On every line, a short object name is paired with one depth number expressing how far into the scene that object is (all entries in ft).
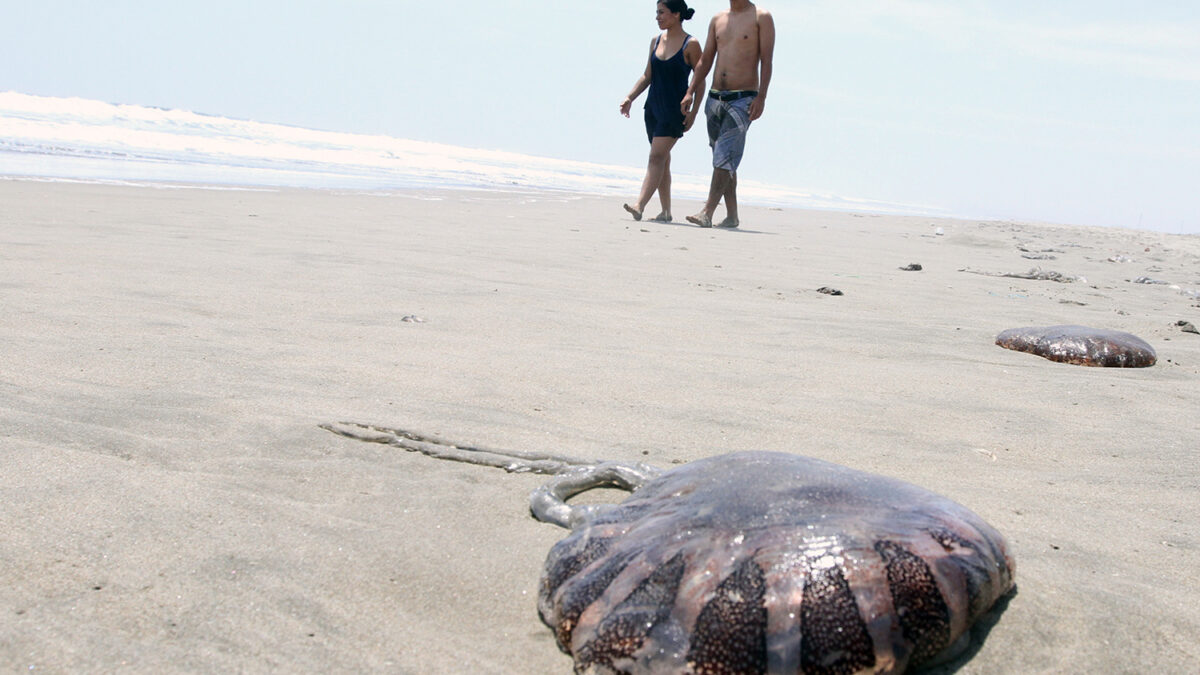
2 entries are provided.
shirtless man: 28.09
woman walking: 30.04
